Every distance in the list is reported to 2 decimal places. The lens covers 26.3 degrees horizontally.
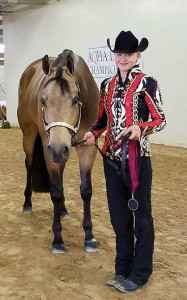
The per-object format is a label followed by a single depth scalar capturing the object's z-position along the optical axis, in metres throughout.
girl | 2.38
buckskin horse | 2.63
